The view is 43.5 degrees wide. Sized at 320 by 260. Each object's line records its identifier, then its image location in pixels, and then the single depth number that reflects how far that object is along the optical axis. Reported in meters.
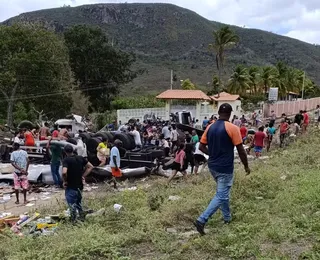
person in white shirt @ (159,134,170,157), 14.53
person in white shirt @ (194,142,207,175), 11.52
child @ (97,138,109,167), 12.09
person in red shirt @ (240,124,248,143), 15.07
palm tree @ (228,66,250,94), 47.97
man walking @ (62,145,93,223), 6.45
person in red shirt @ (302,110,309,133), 17.72
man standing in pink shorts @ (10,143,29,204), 9.11
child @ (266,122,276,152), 15.23
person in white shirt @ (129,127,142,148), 14.90
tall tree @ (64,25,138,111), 37.94
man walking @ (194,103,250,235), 4.89
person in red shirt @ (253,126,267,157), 13.23
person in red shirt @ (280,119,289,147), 15.39
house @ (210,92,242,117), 32.66
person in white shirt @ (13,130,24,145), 13.37
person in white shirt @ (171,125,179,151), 15.37
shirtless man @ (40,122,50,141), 15.44
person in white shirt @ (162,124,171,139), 16.54
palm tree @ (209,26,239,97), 44.19
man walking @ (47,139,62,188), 10.91
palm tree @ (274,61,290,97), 53.62
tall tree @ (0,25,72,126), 27.05
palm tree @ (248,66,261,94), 51.38
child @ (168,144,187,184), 10.42
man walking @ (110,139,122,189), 10.25
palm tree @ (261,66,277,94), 52.06
